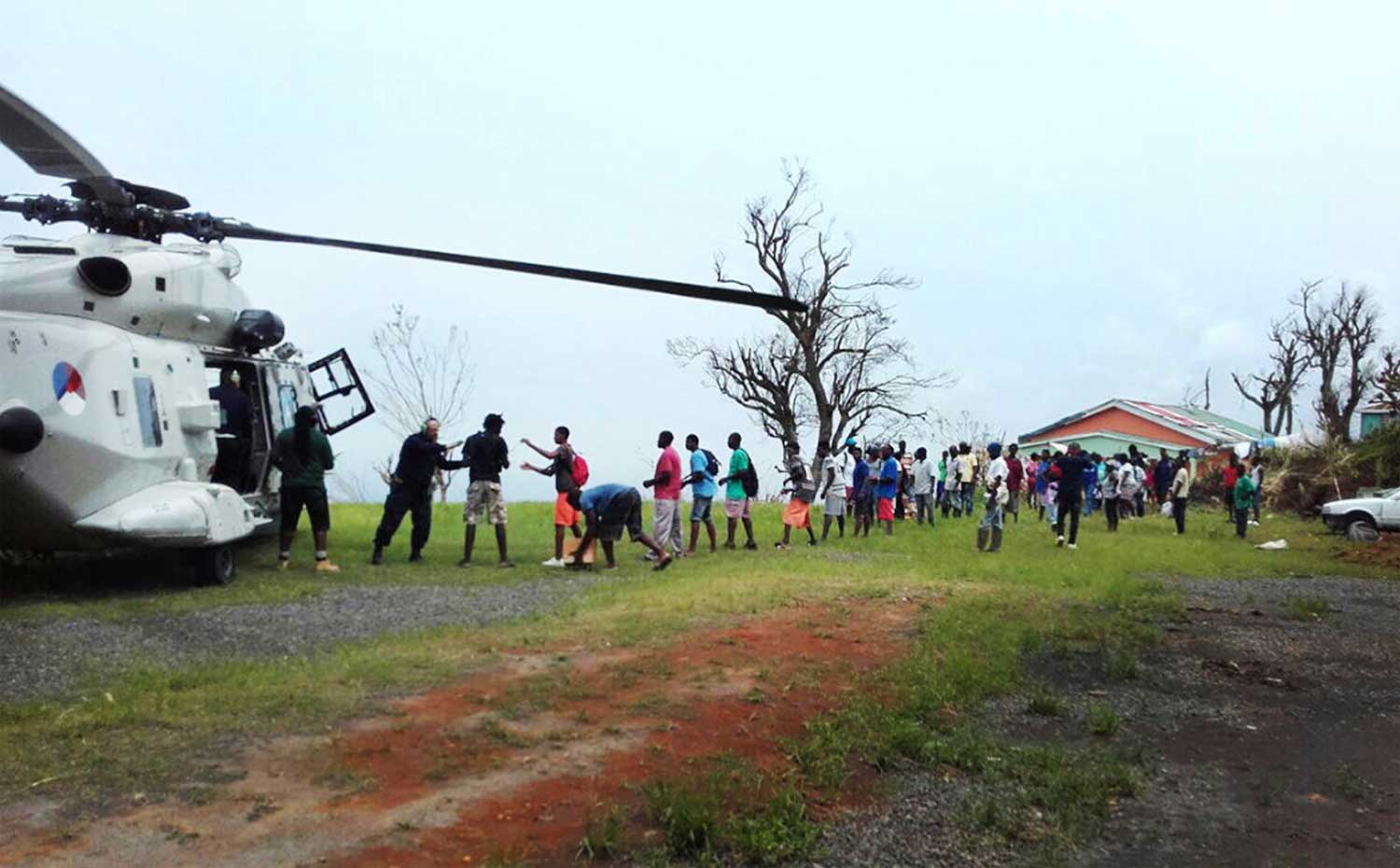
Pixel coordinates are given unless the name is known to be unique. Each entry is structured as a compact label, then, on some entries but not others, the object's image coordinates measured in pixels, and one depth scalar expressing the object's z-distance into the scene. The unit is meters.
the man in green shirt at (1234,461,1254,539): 22.52
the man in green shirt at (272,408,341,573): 12.91
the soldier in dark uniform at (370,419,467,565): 13.86
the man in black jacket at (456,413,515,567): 13.88
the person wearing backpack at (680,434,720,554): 15.88
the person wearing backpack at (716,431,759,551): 16.66
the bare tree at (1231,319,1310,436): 56.16
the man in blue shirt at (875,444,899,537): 20.20
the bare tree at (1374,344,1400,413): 32.97
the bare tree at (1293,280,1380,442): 52.19
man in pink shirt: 15.04
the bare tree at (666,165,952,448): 36.75
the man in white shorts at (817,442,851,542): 18.88
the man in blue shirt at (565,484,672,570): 13.52
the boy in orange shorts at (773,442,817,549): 17.17
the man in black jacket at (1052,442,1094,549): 18.09
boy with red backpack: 14.11
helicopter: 10.00
